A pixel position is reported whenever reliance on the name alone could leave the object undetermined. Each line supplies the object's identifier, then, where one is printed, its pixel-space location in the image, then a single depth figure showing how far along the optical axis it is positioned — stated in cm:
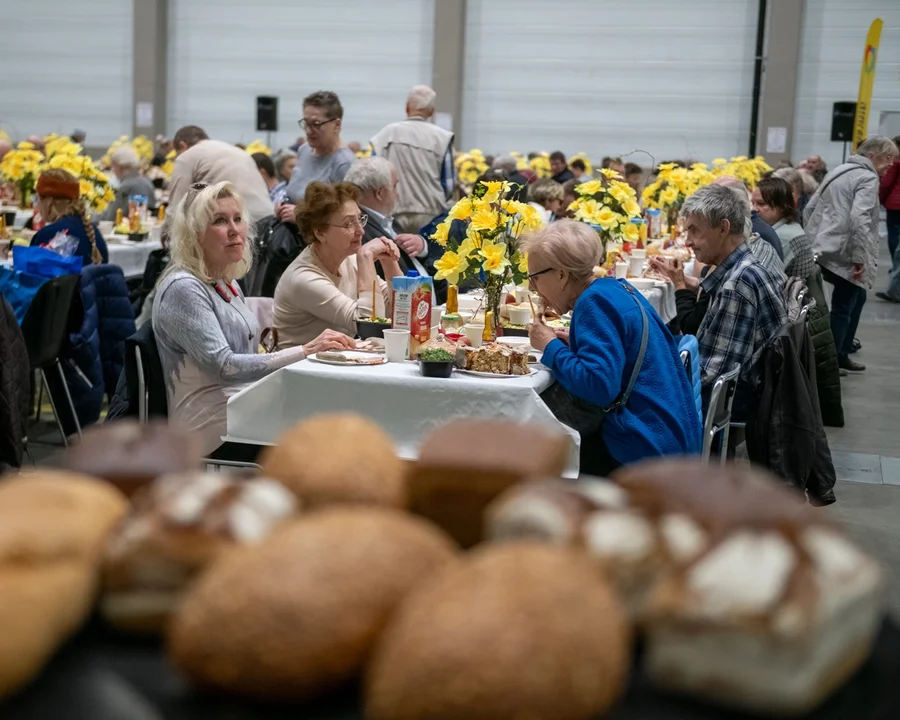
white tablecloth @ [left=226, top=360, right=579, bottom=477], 300
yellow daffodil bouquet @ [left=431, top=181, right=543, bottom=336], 371
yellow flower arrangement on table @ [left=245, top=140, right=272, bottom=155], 1084
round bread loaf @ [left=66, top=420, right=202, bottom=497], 86
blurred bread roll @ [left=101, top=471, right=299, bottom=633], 76
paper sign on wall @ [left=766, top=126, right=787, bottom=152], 1675
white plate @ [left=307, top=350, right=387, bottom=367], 319
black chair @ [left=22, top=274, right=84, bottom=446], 466
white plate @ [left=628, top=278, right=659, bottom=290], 582
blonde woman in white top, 334
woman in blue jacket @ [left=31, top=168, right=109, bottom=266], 583
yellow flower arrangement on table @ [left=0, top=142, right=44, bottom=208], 764
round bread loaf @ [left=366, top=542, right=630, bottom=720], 65
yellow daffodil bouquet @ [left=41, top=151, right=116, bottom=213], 665
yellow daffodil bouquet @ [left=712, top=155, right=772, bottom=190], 911
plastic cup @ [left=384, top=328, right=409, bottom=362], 329
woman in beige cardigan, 401
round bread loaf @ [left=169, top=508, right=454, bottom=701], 69
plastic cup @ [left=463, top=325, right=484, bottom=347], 354
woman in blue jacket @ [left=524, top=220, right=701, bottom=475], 304
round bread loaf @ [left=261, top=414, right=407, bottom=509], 85
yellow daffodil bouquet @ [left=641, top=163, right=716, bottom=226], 780
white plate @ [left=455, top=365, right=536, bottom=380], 309
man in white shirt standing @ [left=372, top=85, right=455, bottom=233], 726
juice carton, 335
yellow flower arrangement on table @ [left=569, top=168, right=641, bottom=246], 560
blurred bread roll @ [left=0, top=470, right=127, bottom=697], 71
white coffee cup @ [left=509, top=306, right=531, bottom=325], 420
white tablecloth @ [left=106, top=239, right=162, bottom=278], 719
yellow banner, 1198
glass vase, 374
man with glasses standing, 625
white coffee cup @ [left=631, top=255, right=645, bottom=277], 621
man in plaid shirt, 403
